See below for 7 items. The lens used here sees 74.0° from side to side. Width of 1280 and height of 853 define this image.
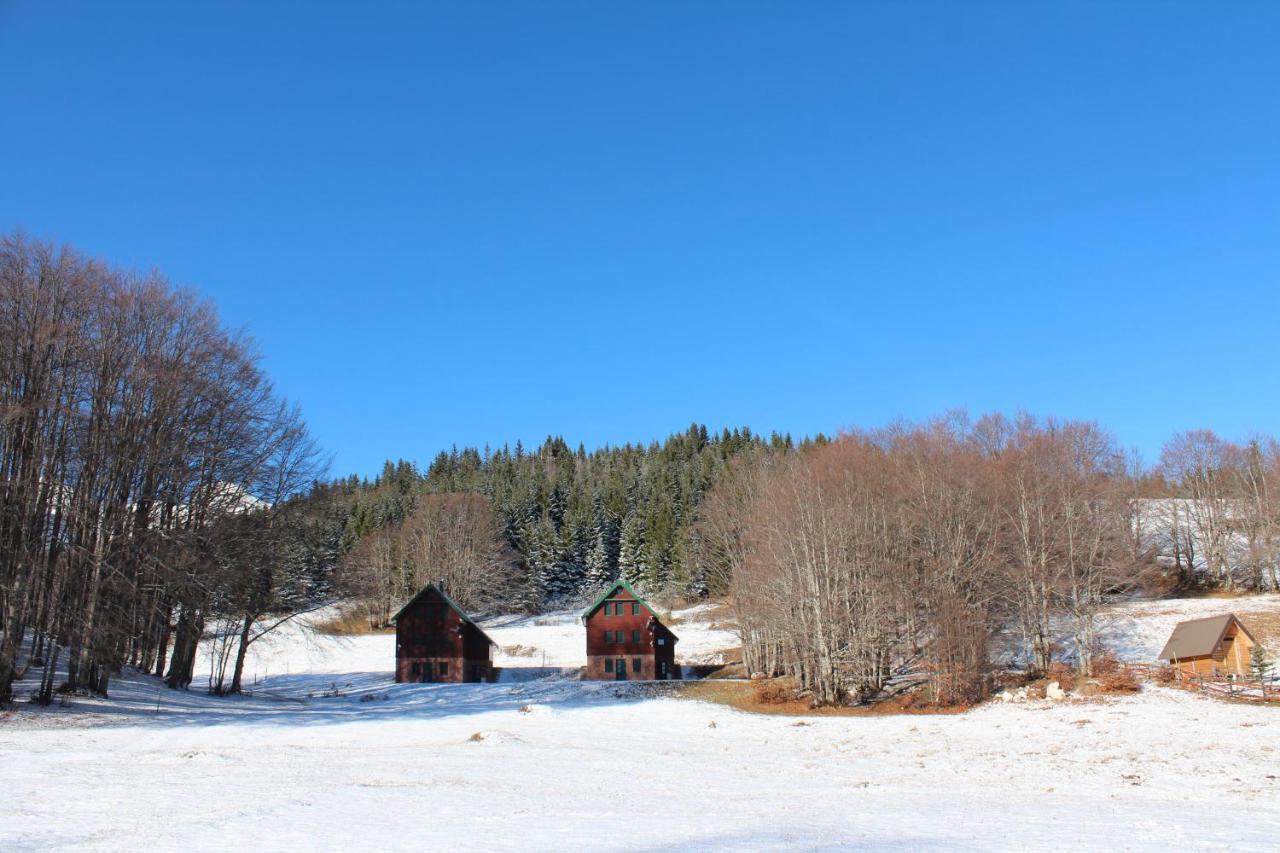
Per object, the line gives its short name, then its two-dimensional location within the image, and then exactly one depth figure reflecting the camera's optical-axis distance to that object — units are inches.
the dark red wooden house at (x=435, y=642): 2511.1
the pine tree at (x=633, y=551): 4121.3
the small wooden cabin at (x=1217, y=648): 1704.0
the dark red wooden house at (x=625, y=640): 2527.1
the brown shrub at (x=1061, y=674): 1646.0
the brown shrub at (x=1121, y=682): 1521.9
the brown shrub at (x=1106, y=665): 1709.9
